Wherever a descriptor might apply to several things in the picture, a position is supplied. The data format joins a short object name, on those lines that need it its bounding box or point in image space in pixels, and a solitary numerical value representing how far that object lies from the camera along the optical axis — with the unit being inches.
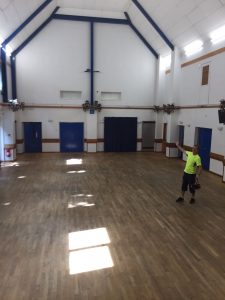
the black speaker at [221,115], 407.6
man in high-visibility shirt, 291.3
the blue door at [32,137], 663.1
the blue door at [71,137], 680.4
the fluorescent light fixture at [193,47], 509.4
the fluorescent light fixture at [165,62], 669.1
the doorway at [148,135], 733.1
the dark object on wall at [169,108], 604.7
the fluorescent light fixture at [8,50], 567.0
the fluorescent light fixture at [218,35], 431.1
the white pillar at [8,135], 538.9
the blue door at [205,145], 486.9
